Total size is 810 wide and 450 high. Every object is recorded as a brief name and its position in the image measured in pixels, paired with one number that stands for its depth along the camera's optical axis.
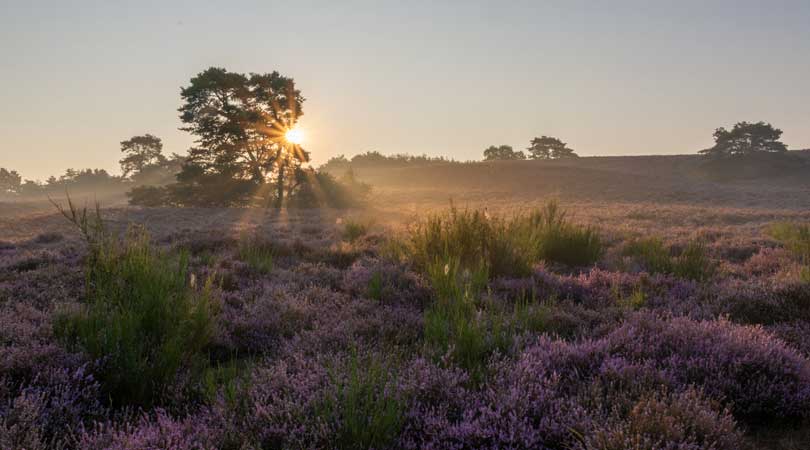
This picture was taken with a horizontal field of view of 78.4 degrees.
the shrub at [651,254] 7.62
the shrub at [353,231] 12.69
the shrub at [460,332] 3.80
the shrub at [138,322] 3.42
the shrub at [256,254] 7.82
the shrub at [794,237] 8.63
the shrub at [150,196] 32.28
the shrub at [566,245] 8.64
